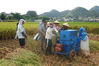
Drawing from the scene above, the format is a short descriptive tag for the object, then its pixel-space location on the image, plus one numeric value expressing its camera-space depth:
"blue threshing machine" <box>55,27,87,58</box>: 5.04
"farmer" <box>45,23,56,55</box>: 5.58
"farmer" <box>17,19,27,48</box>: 5.89
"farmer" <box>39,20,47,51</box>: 6.15
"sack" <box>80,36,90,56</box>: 5.39
